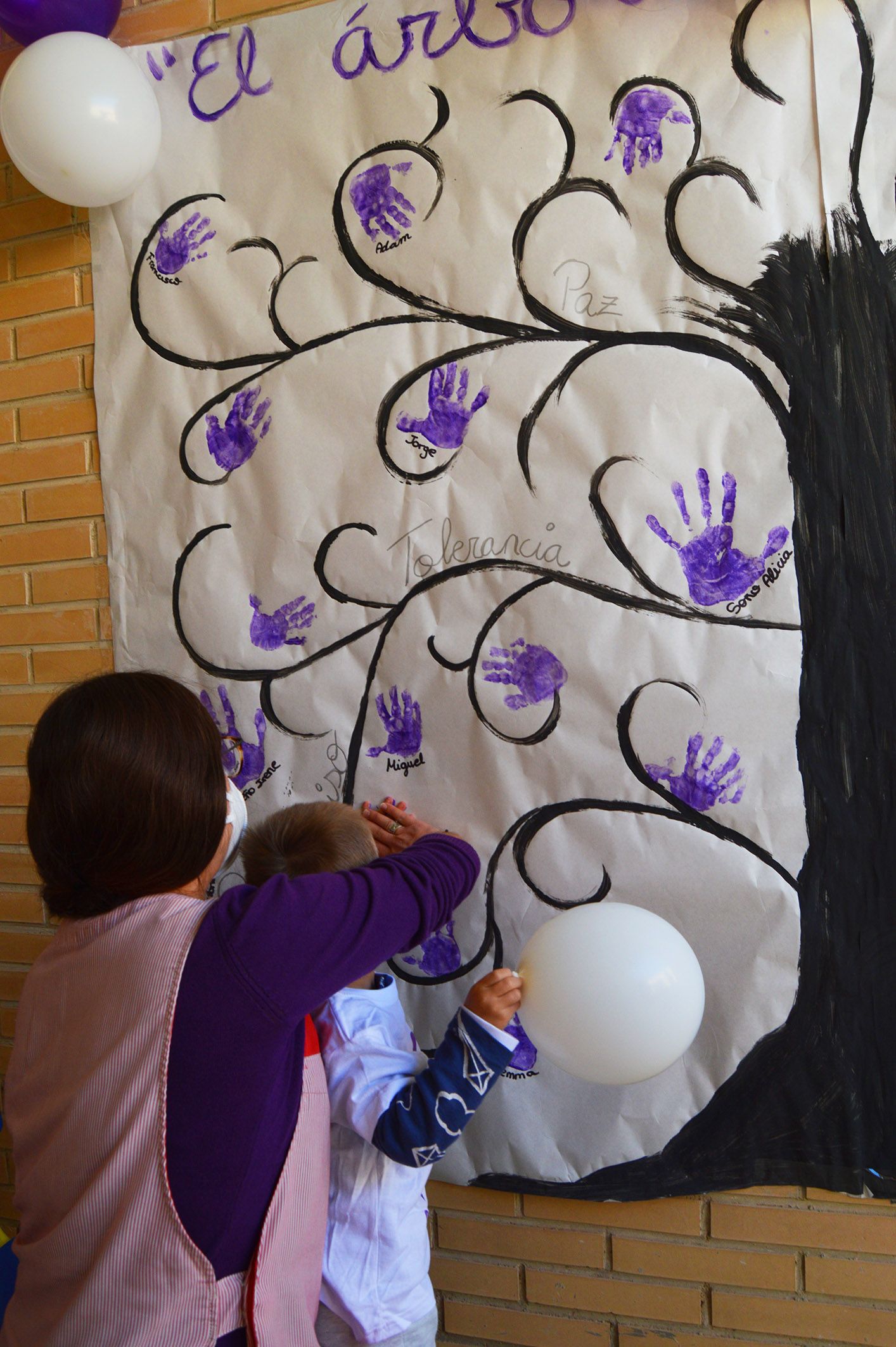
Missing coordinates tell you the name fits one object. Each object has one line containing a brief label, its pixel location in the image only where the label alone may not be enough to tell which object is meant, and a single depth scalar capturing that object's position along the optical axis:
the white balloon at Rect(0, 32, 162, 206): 1.34
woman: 0.88
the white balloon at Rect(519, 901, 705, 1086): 1.00
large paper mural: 1.19
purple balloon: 1.41
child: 1.03
